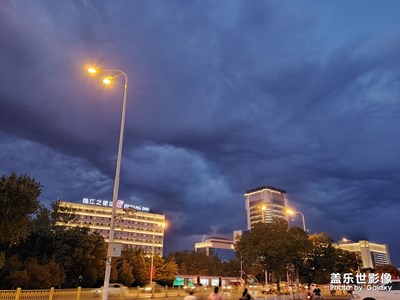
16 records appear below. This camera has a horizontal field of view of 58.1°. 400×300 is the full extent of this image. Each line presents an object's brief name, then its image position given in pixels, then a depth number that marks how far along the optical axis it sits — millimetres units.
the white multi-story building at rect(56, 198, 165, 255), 159375
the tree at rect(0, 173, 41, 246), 24406
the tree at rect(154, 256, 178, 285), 74250
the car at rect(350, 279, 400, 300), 20417
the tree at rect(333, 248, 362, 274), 49197
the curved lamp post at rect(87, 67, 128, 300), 15082
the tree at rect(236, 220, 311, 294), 32500
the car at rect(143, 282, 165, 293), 44125
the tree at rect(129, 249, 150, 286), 64625
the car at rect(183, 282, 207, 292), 54969
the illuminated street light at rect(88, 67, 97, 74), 17797
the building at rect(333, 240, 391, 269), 135500
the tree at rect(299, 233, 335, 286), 44031
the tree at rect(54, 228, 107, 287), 43219
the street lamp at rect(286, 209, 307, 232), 38750
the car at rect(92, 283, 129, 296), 38075
